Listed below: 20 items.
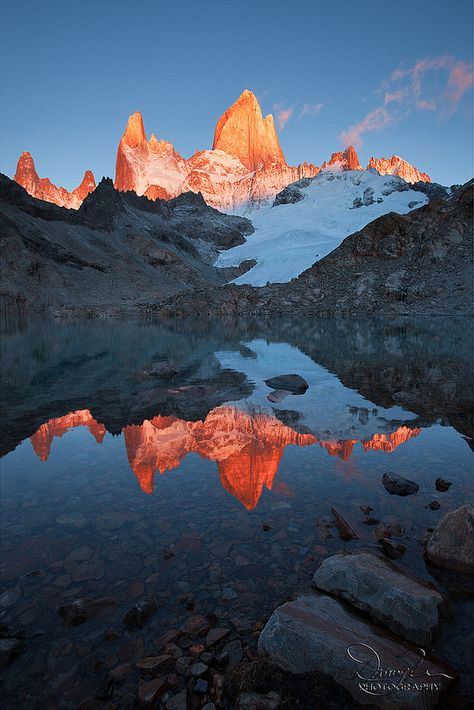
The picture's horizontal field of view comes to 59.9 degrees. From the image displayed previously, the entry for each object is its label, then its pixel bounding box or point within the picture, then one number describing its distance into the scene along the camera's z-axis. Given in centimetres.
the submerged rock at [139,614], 429
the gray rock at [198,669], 369
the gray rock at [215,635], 403
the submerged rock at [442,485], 731
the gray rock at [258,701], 330
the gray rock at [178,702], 339
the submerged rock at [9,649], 389
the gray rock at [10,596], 460
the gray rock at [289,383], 1597
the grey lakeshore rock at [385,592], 403
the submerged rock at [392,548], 541
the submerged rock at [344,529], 583
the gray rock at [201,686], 351
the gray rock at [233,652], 380
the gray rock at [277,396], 1430
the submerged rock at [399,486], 713
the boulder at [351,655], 336
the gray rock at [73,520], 630
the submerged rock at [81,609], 436
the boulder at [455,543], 512
